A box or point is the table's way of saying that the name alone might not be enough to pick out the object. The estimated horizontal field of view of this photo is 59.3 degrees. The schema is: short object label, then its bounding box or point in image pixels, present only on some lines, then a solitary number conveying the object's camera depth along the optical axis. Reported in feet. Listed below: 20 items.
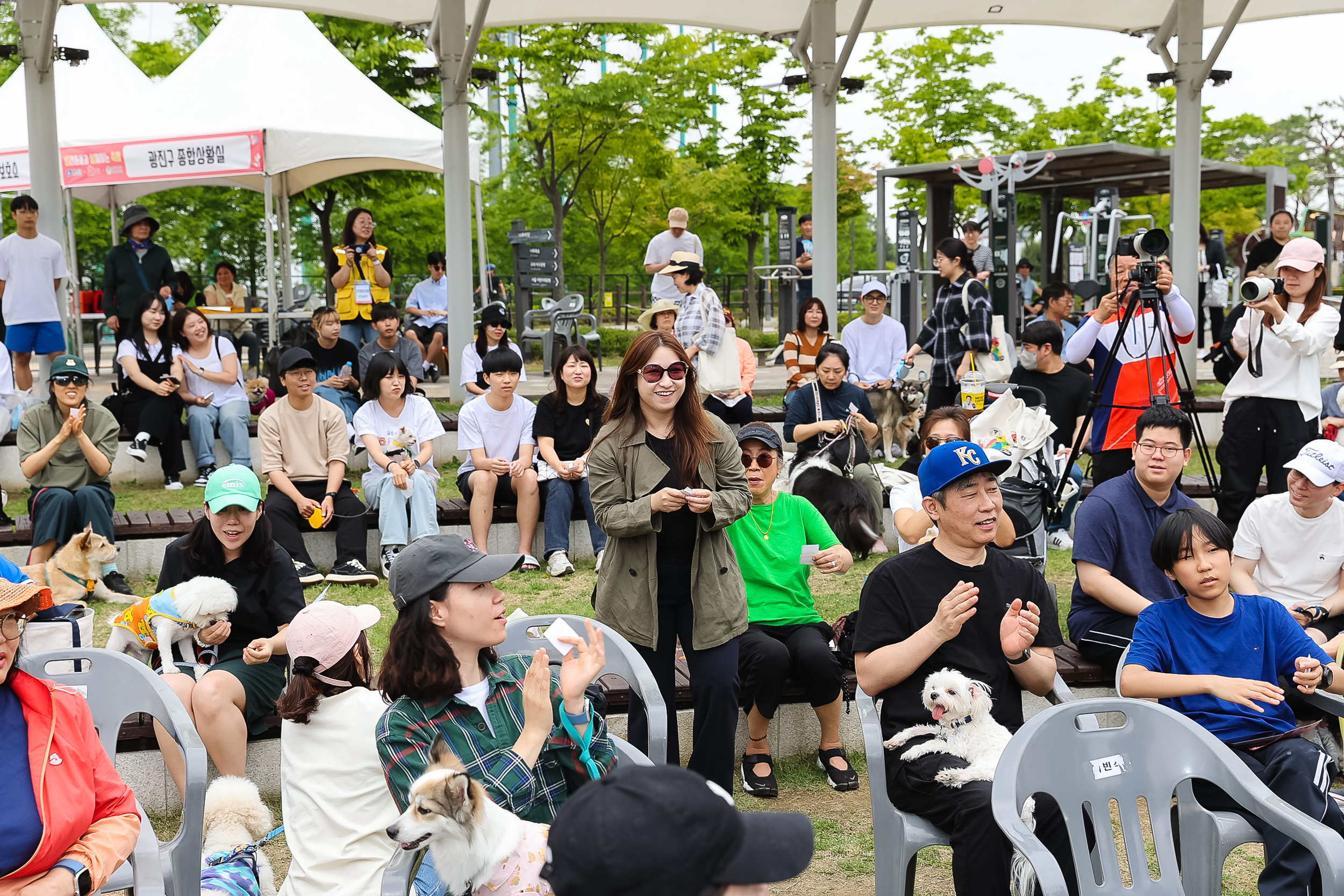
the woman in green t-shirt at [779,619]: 14.20
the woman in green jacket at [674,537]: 12.97
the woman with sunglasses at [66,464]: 20.75
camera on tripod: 21.29
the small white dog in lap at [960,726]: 10.27
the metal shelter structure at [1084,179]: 52.54
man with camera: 22.59
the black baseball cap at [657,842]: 4.21
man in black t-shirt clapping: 10.31
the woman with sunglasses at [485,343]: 32.96
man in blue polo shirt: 14.10
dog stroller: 20.51
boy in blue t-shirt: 11.25
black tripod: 21.50
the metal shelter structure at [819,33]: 36.99
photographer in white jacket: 20.94
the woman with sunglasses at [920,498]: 16.72
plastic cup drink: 27.12
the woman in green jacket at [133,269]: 33.94
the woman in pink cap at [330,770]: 9.60
